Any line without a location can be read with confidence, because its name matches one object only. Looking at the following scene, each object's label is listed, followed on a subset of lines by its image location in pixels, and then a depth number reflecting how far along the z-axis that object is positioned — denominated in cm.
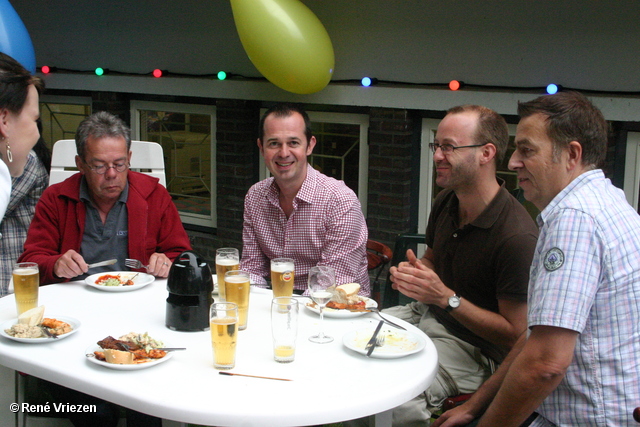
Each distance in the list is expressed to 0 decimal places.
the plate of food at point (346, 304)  218
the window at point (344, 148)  470
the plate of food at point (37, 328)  191
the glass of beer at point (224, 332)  173
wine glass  204
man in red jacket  282
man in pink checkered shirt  288
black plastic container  202
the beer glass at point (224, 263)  220
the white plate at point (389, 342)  187
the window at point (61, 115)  607
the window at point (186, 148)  553
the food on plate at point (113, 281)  249
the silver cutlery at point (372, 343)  187
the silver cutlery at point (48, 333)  193
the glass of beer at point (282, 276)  220
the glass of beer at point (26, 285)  210
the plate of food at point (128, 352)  175
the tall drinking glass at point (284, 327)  180
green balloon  369
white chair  343
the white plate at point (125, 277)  244
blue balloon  398
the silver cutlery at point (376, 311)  214
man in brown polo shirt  223
